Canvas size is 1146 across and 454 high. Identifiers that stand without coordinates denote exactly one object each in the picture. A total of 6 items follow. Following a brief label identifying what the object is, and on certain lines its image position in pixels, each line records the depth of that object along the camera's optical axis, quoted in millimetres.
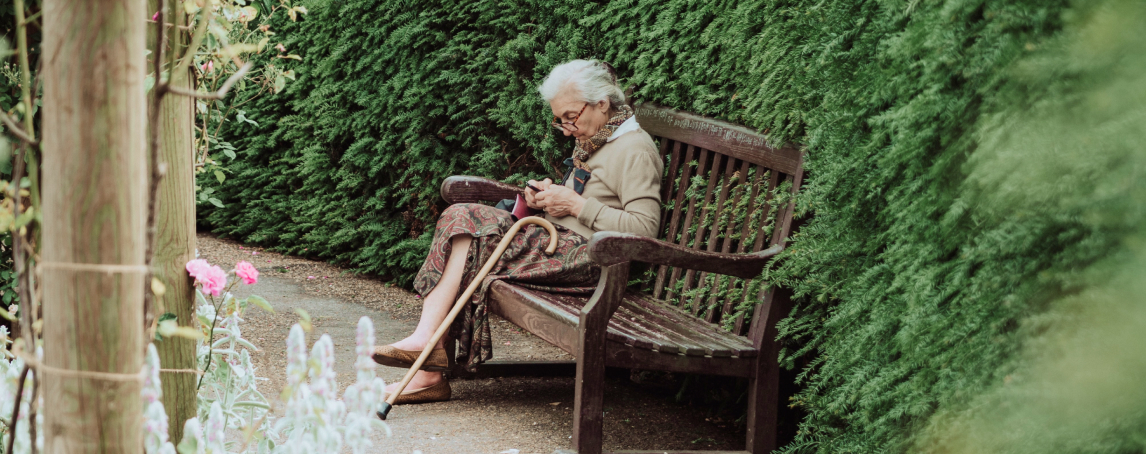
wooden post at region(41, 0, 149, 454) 5902
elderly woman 9360
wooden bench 8779
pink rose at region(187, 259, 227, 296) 8023
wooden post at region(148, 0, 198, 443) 8050
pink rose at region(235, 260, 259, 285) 8154
